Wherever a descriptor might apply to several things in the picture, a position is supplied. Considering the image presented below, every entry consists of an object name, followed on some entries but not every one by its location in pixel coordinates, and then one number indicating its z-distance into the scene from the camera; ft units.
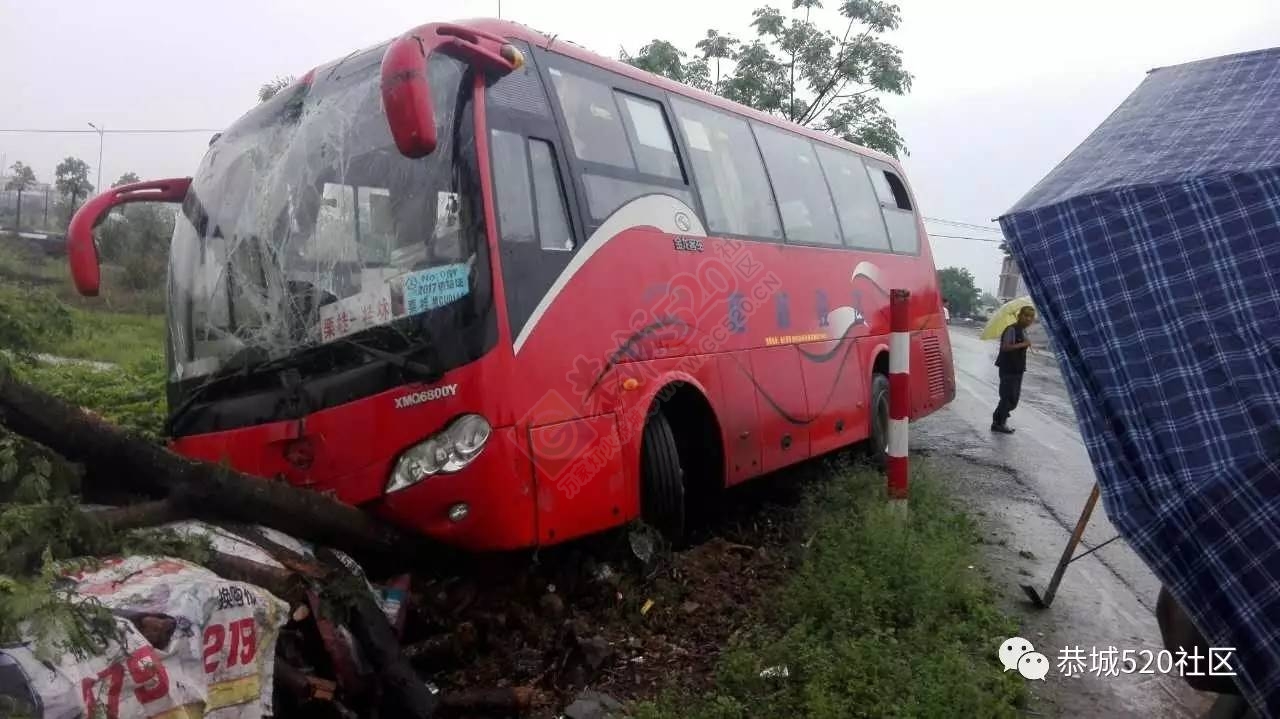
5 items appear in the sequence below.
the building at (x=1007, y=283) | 175.32
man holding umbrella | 32.76
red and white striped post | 16.71
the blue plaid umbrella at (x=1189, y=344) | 6.72
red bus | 12.34
